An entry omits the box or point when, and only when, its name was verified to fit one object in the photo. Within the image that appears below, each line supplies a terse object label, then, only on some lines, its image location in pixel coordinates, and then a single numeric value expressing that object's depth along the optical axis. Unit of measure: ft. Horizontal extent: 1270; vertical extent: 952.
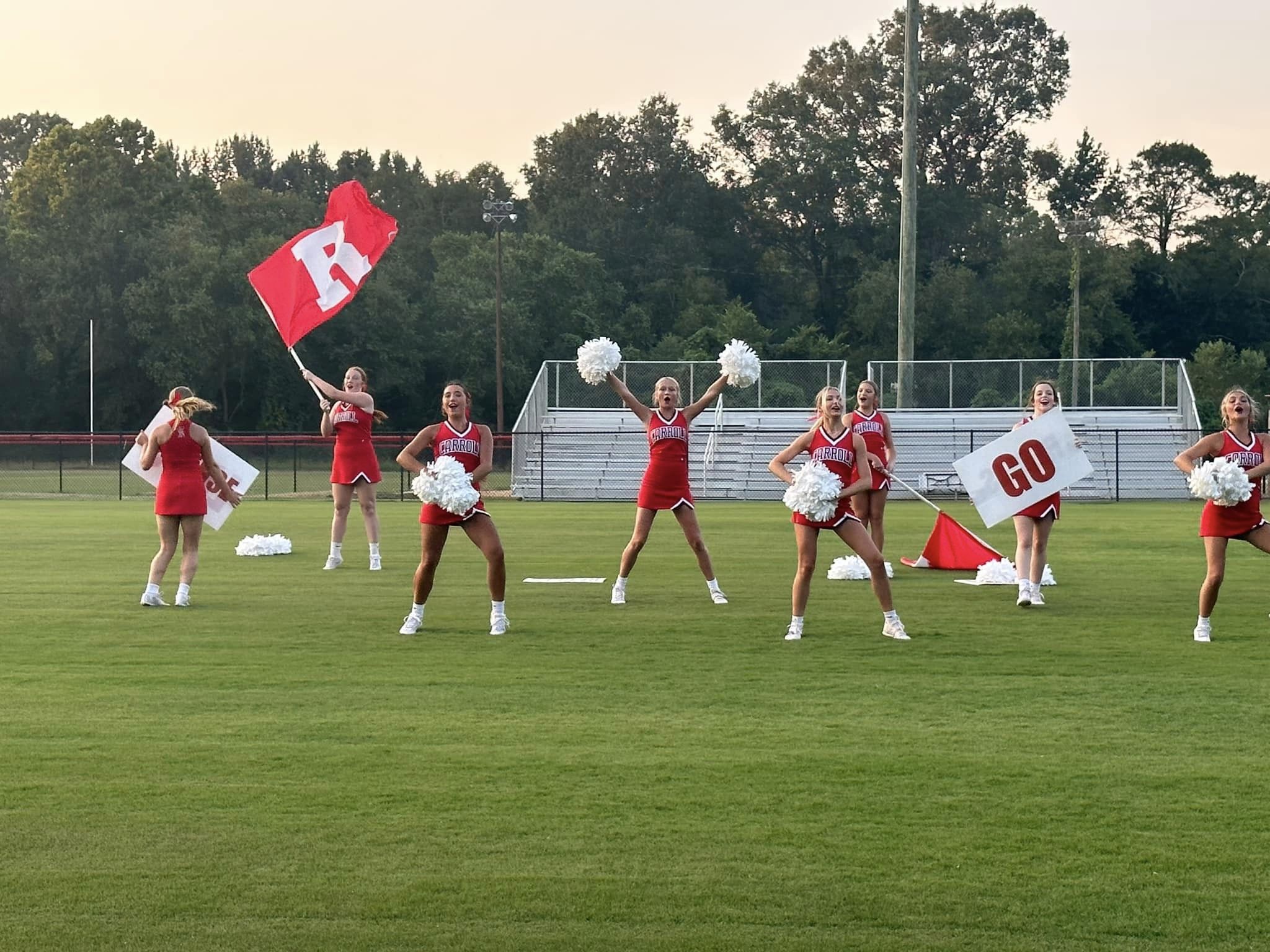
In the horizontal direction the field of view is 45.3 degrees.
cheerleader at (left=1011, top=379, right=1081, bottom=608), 38.65
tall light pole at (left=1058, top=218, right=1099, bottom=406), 172.76
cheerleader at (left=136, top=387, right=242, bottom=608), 37.99
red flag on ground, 49.16
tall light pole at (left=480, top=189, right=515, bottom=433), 159.33
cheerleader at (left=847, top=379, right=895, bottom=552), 42.32
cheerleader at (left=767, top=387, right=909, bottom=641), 31.60
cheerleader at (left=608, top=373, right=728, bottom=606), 38.78
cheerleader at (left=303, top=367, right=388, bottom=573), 48.08
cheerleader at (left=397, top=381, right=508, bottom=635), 32.71
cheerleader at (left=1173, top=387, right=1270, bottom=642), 31.99
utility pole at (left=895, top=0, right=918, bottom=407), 94.94
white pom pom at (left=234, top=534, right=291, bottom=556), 55.98
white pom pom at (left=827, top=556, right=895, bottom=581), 46.83
